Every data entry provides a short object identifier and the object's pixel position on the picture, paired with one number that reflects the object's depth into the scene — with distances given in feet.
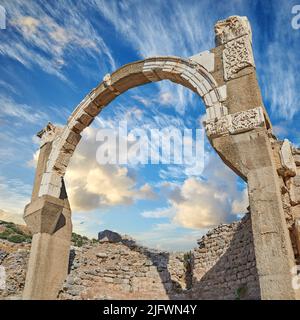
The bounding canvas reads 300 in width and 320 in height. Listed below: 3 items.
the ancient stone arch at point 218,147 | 13.24
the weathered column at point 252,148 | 12.69
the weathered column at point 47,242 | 23.61
